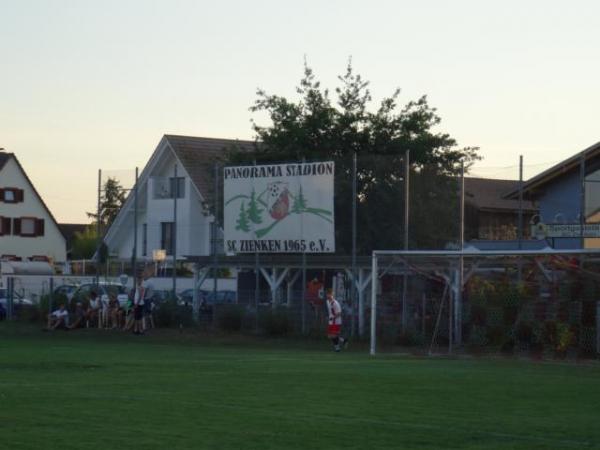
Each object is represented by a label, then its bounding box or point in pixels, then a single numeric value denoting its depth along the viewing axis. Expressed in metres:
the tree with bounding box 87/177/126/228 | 44.97
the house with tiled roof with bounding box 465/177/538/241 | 37.04
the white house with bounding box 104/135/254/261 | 46.12
